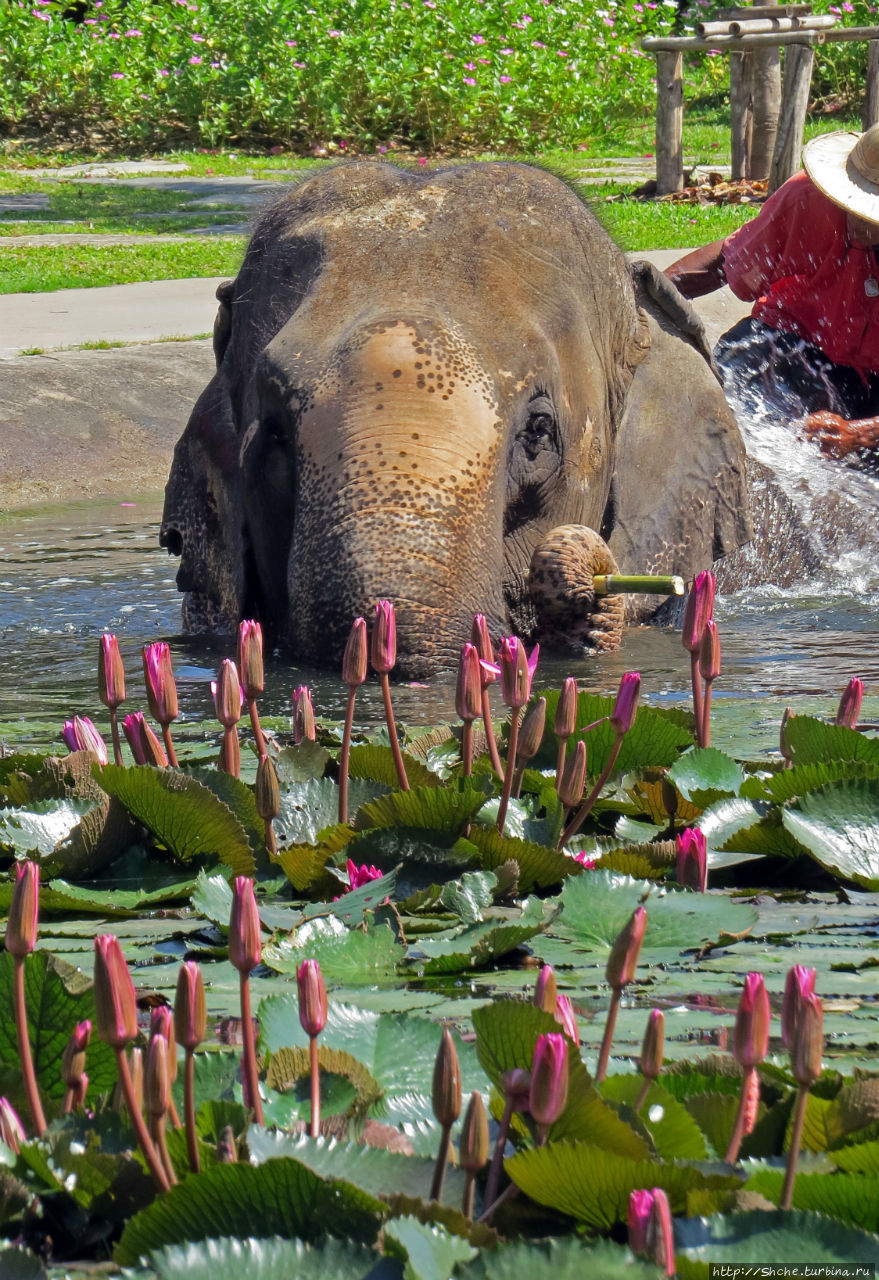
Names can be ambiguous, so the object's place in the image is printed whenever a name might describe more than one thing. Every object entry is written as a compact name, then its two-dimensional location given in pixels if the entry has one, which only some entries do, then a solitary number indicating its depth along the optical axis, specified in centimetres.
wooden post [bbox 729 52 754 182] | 4591
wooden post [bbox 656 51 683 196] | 4506
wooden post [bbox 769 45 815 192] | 4109
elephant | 1130
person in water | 1836
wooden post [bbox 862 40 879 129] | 4475
